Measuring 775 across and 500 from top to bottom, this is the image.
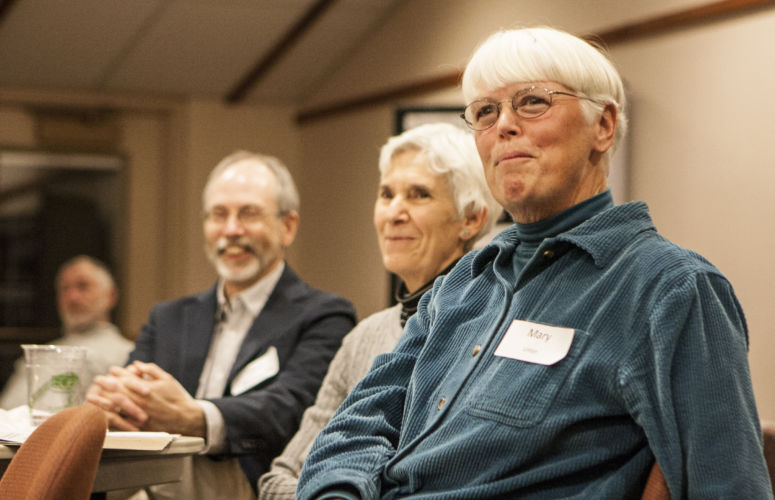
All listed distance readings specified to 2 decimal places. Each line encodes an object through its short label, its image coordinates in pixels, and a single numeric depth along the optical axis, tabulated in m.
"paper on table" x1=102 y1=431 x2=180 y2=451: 3.96
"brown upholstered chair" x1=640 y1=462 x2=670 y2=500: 3.60
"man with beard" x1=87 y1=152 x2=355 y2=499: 4.28
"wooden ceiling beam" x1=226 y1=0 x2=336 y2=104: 7.02
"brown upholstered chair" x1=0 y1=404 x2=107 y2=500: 3.76
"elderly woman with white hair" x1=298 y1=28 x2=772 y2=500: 3.60
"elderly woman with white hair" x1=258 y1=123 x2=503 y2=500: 4.26
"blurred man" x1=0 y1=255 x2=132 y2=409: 5.10
